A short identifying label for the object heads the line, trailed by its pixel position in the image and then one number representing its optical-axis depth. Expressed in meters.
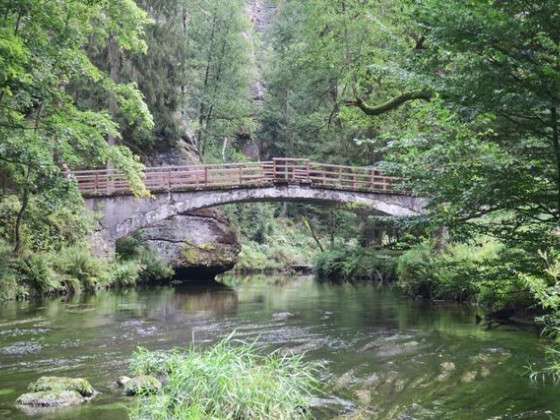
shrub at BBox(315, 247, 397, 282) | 25.47
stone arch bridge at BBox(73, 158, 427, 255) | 23.34
